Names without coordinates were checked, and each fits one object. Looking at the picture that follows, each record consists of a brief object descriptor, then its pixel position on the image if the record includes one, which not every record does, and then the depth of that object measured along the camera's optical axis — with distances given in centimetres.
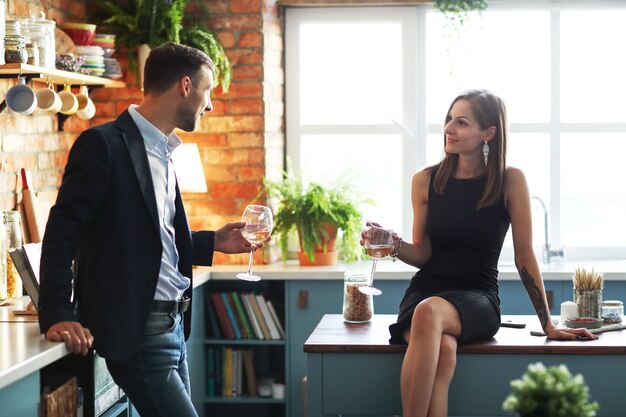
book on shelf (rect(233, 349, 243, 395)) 449
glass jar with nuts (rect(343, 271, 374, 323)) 337
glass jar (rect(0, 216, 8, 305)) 318
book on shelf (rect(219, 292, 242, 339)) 445
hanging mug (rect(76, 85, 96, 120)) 394
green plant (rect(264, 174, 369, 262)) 446
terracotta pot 452
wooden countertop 290
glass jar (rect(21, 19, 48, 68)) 346
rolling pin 365
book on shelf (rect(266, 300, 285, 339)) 442
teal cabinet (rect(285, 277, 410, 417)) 436
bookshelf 444
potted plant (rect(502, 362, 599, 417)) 157
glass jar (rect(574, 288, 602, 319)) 315
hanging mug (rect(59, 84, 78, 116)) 377
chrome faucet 457
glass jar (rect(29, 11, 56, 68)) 347
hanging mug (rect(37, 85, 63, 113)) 355
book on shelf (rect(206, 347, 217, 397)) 448
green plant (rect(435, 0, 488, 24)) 470
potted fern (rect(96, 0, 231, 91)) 436
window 486
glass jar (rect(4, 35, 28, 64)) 329
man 236
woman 311
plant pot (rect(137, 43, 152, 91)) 439
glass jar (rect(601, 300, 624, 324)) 324
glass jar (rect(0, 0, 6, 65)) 317
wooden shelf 327
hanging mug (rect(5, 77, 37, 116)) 329
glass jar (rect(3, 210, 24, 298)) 328
